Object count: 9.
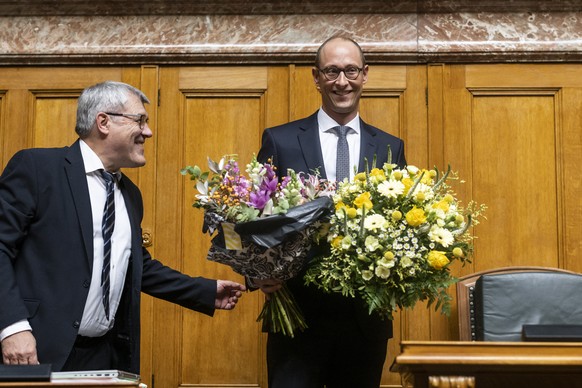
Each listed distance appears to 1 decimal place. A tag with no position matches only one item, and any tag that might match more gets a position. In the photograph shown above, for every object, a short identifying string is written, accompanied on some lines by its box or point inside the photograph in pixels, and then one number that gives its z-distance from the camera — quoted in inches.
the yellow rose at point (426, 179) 104.9
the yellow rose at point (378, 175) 103.9
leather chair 120.4
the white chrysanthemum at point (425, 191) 103.3
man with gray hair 108.9
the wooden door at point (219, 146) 163.8
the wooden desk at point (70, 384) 77.9
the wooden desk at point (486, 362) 78.7
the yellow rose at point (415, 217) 99.7
